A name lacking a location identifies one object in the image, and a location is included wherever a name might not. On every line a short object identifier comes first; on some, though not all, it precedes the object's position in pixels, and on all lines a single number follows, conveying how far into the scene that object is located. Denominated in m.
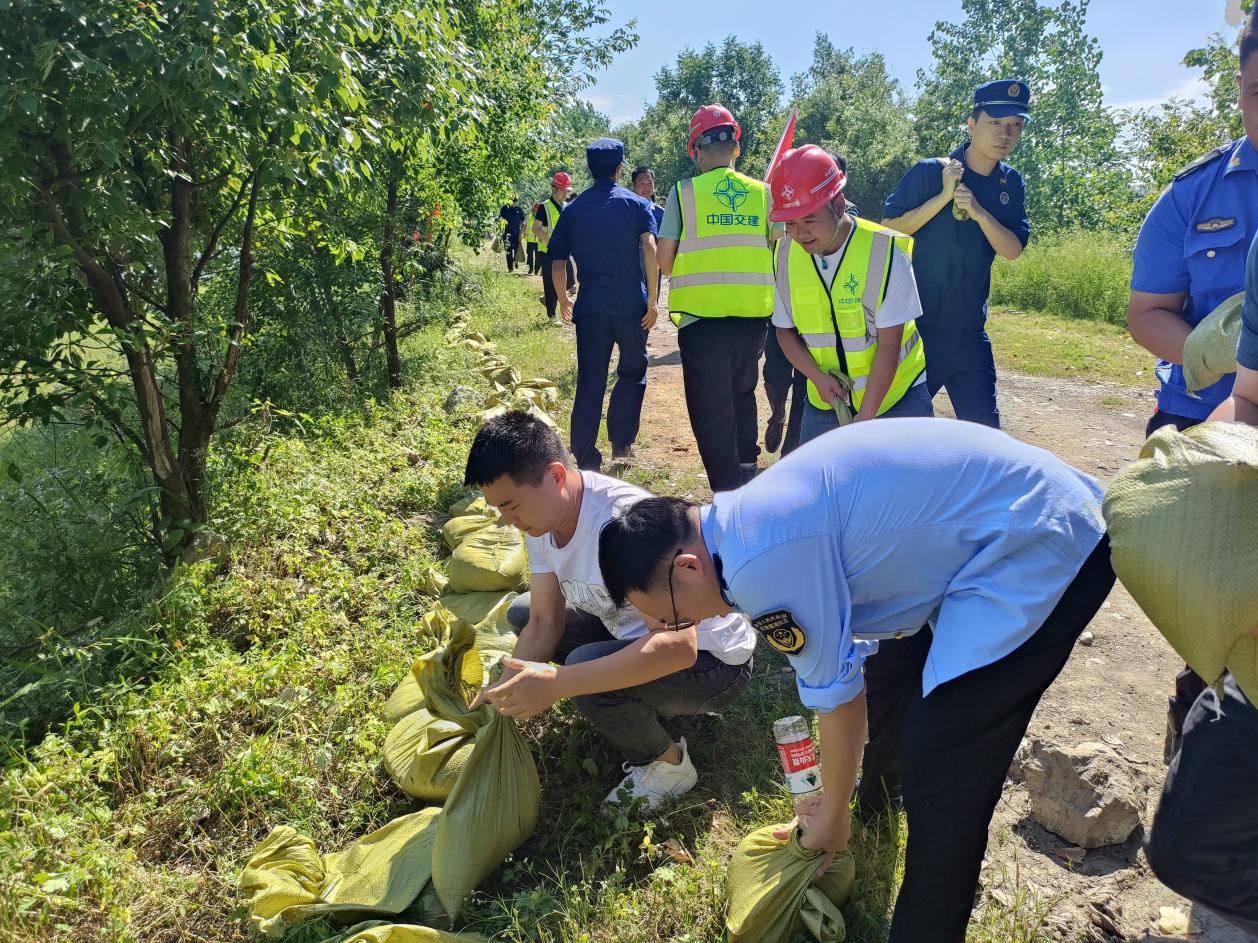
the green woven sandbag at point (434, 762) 2.26
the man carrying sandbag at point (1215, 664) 1.11
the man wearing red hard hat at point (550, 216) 9.53
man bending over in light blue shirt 1.40
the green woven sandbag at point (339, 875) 1.96
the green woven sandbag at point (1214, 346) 1.70
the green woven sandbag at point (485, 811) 2.02
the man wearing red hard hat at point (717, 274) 3.79
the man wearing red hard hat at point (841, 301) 2.63
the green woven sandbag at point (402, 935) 1.76
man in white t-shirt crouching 1.99
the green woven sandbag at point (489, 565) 3.28
